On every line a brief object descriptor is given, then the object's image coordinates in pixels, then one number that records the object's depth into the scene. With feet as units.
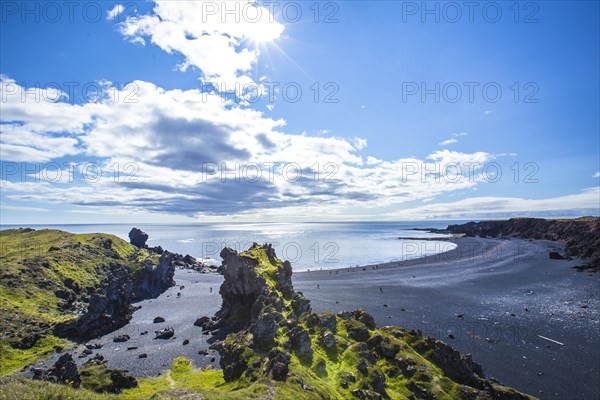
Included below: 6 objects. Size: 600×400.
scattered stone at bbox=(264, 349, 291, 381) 96.48
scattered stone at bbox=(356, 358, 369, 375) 110.07
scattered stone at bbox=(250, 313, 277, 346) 128.98
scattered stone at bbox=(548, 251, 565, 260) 457.27
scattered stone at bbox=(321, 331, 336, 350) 125.70
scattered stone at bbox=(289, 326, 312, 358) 118.42
